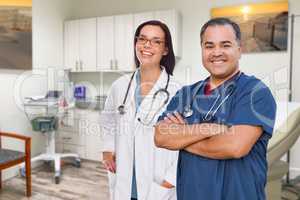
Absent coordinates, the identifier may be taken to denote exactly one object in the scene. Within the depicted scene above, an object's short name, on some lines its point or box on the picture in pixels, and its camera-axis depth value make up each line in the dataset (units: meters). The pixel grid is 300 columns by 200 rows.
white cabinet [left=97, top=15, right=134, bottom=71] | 3.84
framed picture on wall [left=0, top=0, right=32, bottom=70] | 3.29
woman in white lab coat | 1.44
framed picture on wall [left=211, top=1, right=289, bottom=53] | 3.27
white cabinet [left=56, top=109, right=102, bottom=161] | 4.00
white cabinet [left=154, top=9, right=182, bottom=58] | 3.60
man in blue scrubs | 1.03
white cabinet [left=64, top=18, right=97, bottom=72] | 4.08
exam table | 1.89
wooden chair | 2.84
